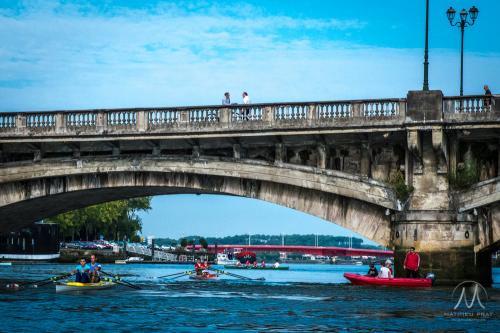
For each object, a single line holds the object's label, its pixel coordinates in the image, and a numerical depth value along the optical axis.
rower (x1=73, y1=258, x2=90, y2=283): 56.38
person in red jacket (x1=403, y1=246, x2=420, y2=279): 55.09
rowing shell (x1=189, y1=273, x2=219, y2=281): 73.88
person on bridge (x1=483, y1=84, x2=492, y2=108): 55.06
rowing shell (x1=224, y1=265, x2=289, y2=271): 130.74
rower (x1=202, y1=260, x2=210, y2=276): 74.29
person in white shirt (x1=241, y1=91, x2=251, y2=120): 60.04
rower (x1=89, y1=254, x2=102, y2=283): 57.12
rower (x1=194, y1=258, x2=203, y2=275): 73.94
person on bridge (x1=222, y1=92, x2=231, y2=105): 63.50
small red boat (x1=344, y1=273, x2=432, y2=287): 54.36
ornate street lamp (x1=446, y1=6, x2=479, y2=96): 59.75
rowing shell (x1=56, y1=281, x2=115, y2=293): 56.00
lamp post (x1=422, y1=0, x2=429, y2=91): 56.81
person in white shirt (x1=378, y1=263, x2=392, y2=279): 59.25
